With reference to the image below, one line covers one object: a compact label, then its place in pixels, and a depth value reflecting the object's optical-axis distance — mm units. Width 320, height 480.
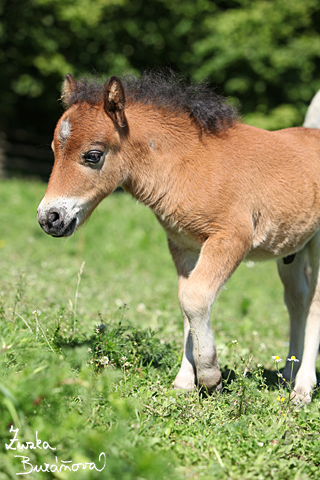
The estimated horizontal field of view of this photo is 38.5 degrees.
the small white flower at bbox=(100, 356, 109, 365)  3314
